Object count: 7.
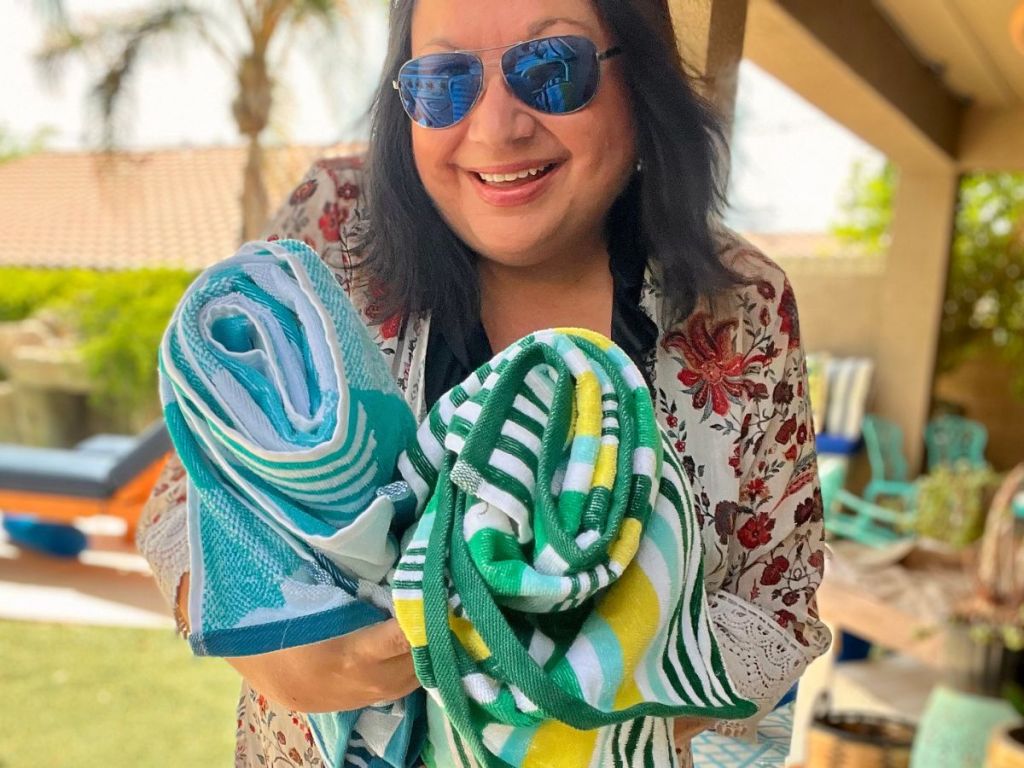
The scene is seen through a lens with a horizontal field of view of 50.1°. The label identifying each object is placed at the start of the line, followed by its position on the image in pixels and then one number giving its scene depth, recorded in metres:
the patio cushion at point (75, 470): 5.45
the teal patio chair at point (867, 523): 5.49
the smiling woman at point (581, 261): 0.62
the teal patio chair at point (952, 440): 7.18
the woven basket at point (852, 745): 2.85
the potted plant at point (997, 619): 2.91
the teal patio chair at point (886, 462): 6.48
